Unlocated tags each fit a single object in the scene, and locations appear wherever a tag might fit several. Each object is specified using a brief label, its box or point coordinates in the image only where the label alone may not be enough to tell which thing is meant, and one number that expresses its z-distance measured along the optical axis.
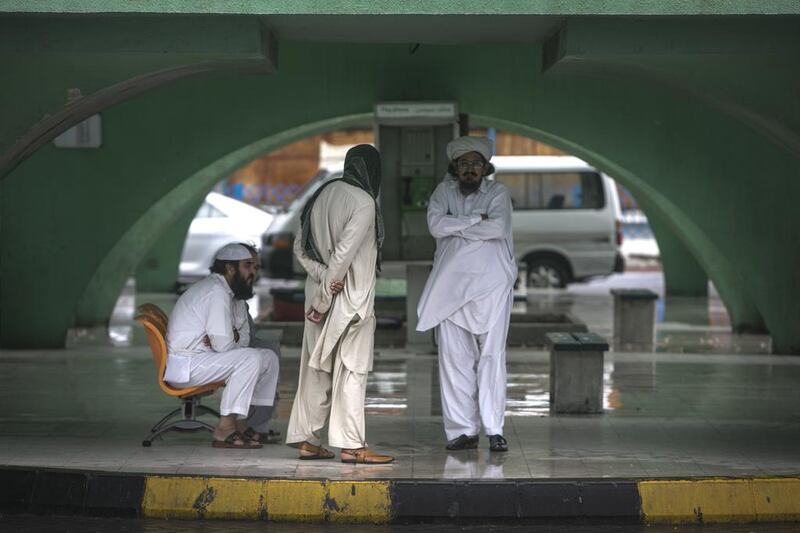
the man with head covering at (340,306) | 16.48
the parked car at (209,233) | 45.28
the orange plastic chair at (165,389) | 17.61
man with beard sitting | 17.41
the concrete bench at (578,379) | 20.61
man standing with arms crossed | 17.70
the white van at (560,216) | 44.81
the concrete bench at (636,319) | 30.48
